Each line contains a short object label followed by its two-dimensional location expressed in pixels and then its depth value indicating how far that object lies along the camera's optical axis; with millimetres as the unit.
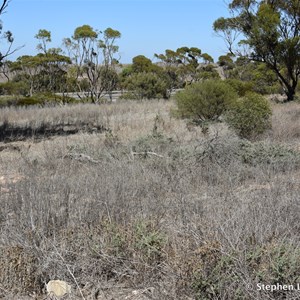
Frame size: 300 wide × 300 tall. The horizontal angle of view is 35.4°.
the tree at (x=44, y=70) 34625
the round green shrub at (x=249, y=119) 10664
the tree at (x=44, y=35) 30875
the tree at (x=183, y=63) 40847
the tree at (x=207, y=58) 52906
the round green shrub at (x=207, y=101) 14109
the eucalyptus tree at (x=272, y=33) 22516
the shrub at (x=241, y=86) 24612
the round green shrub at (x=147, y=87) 29906
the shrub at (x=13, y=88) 37312
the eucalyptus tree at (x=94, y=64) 30078
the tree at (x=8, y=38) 16325
